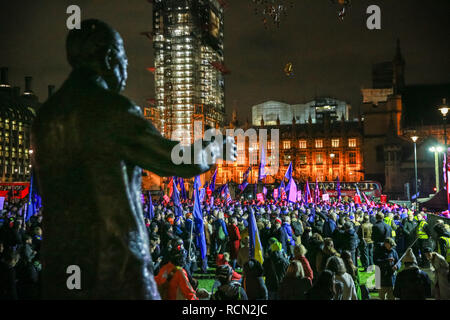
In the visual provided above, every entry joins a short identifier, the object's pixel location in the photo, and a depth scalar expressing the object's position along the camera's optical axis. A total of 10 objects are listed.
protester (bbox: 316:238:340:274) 7.55
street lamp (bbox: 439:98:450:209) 16.97
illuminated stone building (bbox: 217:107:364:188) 80.44
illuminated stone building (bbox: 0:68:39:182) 79.29
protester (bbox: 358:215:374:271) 12.58
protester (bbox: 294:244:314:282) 7.20
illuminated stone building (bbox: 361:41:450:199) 56.42
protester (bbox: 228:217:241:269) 12.25
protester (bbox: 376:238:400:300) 7.74
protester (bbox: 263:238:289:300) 7.83
